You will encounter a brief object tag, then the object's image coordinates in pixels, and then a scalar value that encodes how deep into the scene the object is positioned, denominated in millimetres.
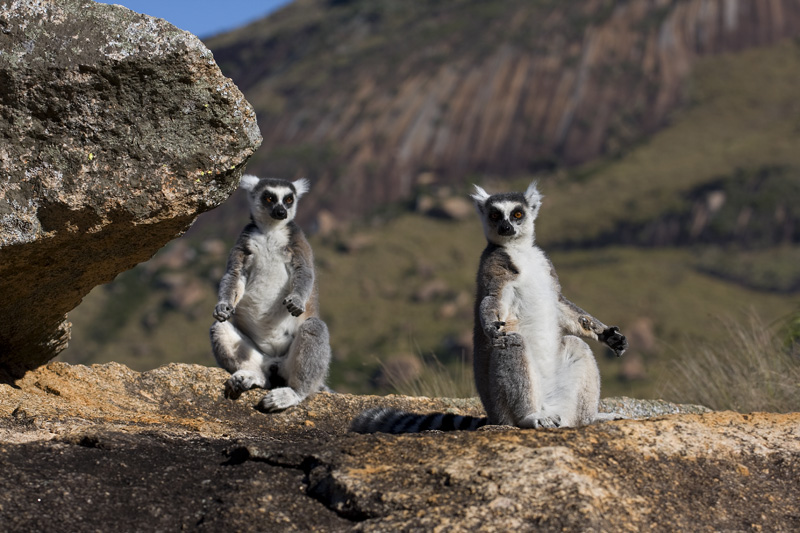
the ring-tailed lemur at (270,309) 6488
